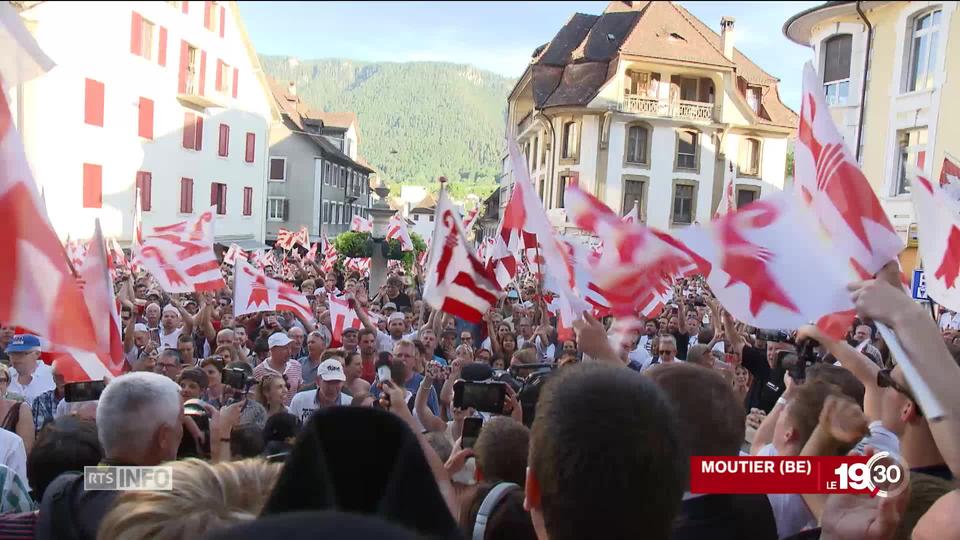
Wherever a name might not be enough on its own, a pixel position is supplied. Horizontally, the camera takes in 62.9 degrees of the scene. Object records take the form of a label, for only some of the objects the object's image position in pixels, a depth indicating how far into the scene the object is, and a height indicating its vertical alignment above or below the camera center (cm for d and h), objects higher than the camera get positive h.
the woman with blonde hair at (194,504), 166 -66
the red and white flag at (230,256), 1363 -90
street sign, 1041 -57
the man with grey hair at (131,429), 238 -77
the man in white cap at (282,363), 686 -140
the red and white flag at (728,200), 736 +33
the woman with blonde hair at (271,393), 555 -132
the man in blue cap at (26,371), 582 -134
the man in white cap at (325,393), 570 -134
